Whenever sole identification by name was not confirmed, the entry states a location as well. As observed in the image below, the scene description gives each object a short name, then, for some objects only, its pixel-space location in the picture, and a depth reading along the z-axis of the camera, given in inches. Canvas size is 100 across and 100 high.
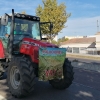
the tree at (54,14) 706.4
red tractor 142.0
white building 963.4
